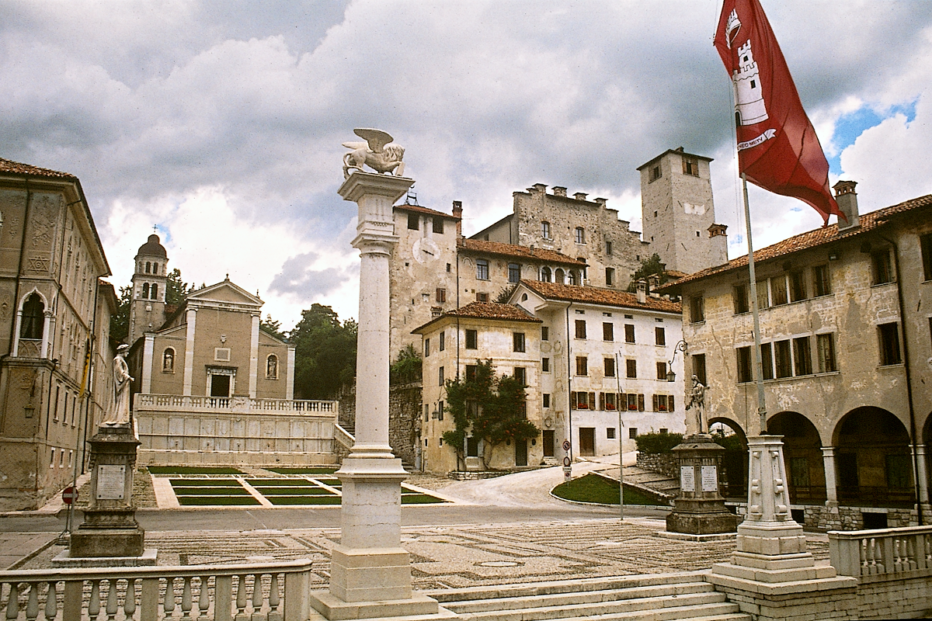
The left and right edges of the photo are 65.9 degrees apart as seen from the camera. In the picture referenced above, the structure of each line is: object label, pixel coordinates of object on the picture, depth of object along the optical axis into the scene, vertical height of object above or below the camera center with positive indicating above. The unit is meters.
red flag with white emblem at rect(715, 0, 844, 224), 15.07 +6.54
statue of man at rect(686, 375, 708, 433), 20.73 +1.06
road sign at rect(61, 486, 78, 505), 15.27 -1.26
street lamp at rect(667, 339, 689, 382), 31.17 +3.82
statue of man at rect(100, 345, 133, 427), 14.02 +0.77
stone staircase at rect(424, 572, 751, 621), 10.30 -2.51
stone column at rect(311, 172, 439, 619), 8.72 -0.54
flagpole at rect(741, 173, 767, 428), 13.25 +1.73
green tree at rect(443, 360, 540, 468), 44.56 +1.50
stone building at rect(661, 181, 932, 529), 24.73 +2.86
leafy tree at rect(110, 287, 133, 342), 72.57 +12.23
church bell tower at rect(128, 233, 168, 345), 73.75 +14.92
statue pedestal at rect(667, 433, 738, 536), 19.39 -1.71
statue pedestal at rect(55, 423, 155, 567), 12.61 -1.40
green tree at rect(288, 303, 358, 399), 65.69 +6.74
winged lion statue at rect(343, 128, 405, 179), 10.20 +3.95
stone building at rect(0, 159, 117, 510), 25.75 +4.21
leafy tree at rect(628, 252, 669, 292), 71.93 +16.35
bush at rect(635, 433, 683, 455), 37.44 -0.46
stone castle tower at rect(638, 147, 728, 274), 78.69 +24.12
